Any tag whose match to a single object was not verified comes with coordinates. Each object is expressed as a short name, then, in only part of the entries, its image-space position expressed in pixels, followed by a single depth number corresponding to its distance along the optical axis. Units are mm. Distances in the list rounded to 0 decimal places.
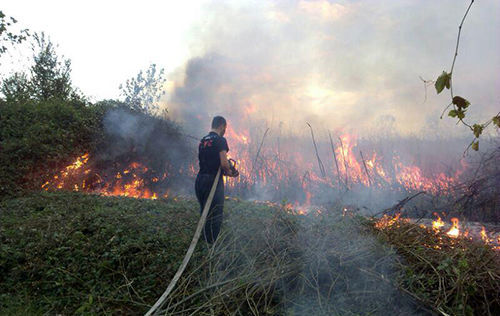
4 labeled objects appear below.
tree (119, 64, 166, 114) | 14633
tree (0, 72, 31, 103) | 15141
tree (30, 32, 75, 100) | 15516
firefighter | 5312
